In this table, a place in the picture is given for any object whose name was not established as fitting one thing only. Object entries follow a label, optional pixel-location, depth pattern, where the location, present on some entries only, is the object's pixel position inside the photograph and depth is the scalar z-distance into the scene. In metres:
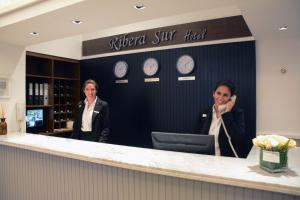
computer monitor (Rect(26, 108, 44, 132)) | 3.87
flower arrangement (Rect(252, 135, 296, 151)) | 1.40
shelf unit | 4.14
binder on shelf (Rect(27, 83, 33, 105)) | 3.91
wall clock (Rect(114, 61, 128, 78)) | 4.39
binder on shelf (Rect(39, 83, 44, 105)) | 4.06
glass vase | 1.41
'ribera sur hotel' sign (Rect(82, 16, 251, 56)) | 3.46
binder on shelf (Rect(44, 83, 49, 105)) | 4.15
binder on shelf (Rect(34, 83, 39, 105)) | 3.99
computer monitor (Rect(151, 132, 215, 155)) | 1.89
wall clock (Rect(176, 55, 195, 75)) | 3.73
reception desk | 1.43
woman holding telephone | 2.53
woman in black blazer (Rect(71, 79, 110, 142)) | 3.21
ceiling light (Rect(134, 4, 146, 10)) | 2.08
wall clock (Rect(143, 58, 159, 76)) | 4.06
